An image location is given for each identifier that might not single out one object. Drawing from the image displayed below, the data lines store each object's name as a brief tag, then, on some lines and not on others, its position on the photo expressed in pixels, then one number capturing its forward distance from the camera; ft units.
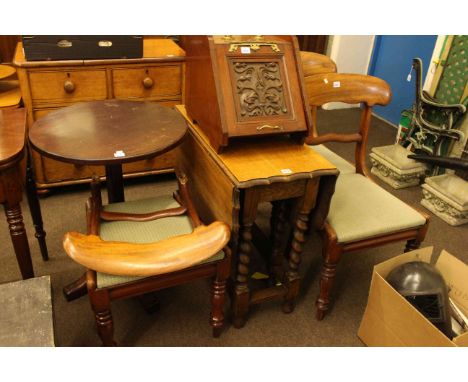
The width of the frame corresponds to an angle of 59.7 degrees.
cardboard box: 4.53
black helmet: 4.82
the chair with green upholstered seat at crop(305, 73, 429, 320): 5.45
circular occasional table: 4.66
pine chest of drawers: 7.24
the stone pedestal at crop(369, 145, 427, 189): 9.72
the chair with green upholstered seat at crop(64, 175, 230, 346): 3.63
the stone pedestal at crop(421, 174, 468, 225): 8.43
